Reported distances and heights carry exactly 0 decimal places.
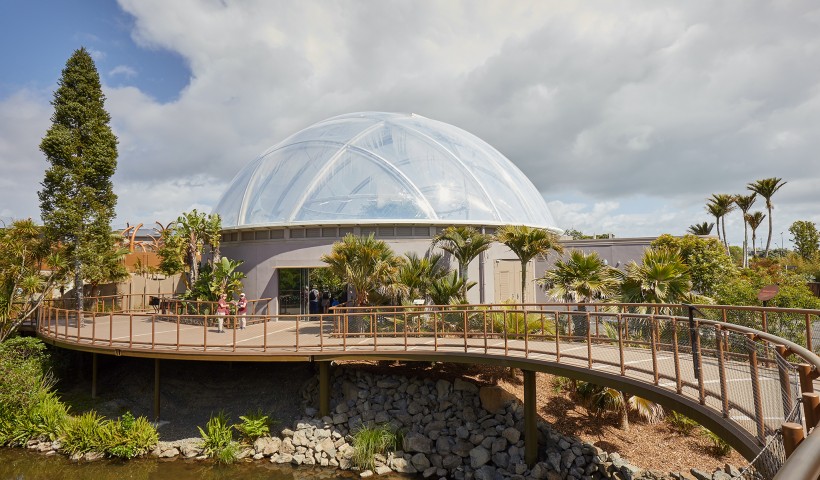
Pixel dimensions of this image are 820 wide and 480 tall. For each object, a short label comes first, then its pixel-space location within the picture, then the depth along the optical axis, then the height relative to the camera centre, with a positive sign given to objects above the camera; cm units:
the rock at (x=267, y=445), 1316 -459
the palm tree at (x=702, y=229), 4984 +356
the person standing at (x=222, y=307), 1705 -99
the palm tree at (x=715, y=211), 4445 +478
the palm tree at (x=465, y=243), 1888 +110
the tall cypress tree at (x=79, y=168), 1950 +482
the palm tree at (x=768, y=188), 3941 +602
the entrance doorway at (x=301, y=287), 2164 -48
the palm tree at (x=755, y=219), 4269 +370
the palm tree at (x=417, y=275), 1759 -12
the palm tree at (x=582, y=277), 1464 -33
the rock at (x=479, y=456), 1211 -469
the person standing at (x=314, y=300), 2156 -107
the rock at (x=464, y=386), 1372 -328
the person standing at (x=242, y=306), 1731 -101
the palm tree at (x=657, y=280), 1304 -44
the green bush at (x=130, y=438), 1327 -435
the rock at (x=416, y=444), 1269 -452
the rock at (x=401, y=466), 1241 -496
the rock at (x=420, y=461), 1238 -486
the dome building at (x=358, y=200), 2125 +343
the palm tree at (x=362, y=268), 1684 +23
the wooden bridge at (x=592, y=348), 532 -177
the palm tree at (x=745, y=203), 4166 +513
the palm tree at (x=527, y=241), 1731 +98
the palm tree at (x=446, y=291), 1723 -69
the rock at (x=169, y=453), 1330 -474
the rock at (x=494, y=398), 1327 -353
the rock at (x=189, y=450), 1329 -471
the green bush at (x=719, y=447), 1141 -440
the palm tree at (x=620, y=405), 1273 -372
